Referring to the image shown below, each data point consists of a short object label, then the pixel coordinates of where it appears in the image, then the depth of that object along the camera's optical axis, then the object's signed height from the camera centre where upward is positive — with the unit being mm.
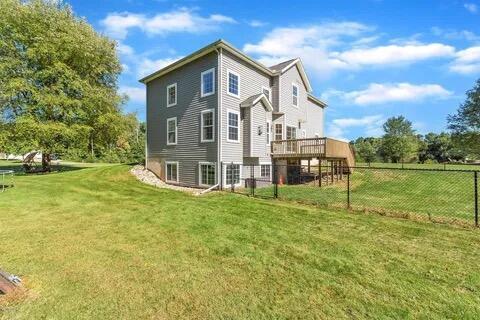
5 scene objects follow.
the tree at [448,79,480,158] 37719 +4993
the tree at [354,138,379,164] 57094 +1770
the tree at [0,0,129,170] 19719 +6420
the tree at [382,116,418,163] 52938 +3941
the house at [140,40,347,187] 15492 +2744
